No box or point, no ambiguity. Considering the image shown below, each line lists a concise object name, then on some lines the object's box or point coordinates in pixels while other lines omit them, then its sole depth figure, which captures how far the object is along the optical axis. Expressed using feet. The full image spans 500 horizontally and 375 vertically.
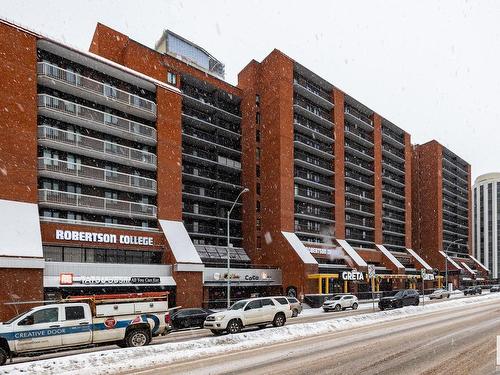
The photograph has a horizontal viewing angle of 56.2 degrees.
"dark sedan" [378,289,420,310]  119.65
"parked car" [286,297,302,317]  99.19
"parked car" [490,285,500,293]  238.07
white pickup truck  50.03
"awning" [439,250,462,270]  316.11
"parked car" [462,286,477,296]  211.82
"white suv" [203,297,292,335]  70.33
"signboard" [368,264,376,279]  102.16
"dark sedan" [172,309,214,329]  85.56
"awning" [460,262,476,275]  340.59
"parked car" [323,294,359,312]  128.10
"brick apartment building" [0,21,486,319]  110.83
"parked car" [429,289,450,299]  182.70
